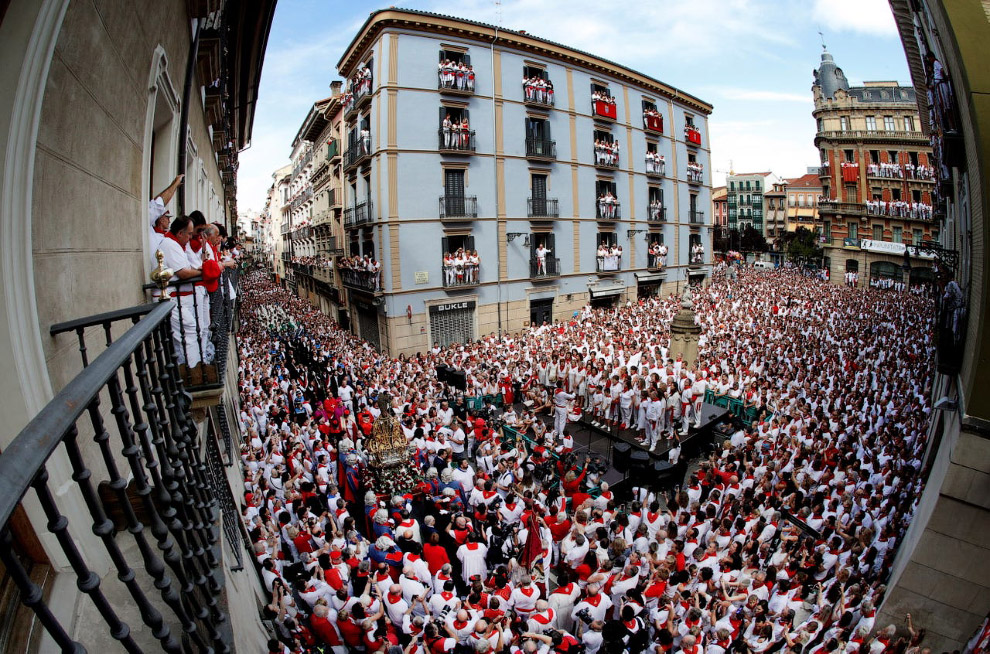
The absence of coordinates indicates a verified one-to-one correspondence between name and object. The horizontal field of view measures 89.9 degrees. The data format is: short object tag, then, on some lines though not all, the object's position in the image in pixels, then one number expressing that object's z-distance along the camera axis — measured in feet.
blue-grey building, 70.90
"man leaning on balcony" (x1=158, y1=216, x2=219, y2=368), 15.78
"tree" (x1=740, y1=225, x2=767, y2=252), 246.06
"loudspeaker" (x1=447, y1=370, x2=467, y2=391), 54.34
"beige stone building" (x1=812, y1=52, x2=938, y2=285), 138.62
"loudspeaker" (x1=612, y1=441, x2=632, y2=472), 35.86
